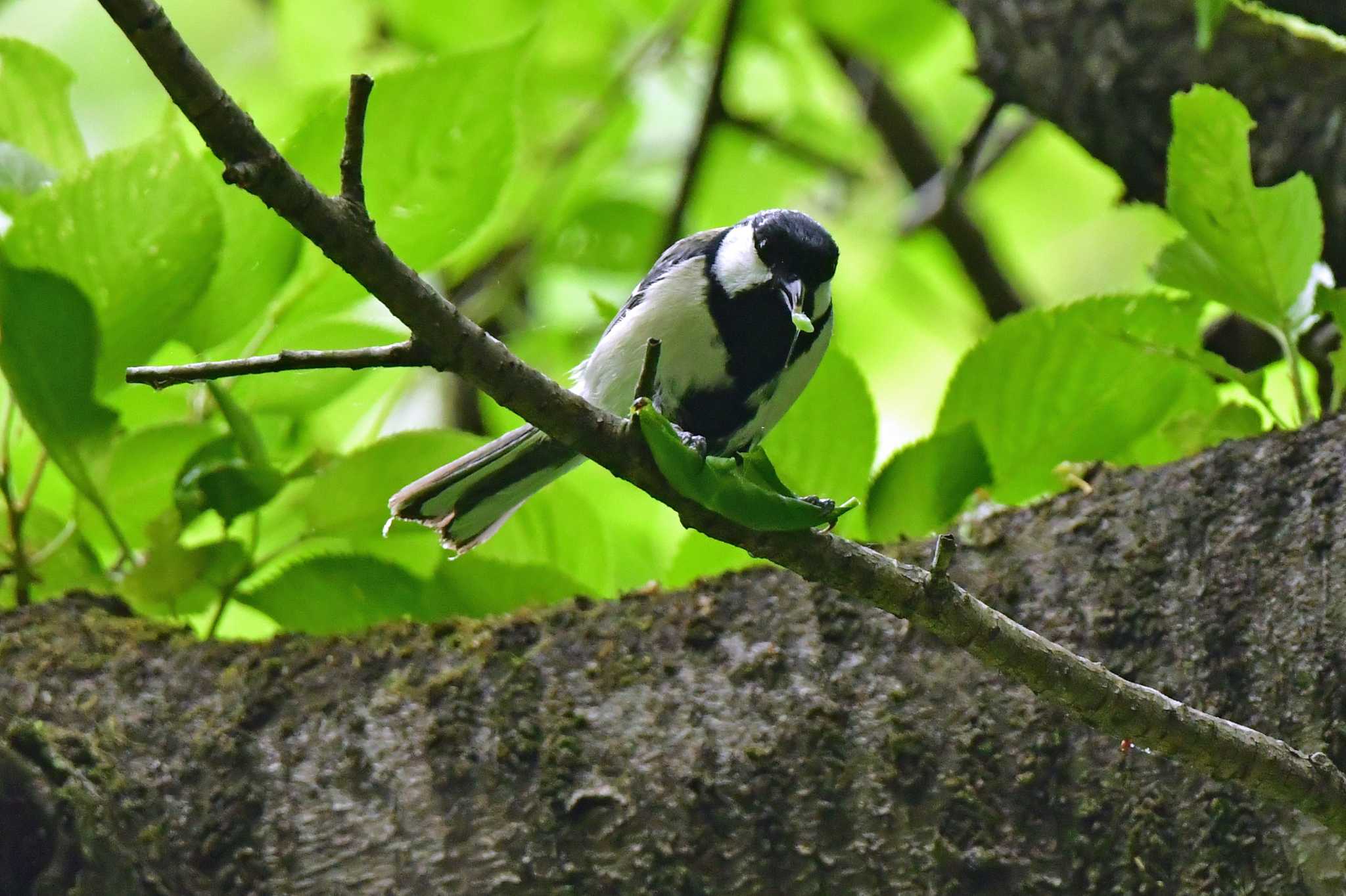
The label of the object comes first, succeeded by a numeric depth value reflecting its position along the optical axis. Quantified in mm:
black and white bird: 5136
